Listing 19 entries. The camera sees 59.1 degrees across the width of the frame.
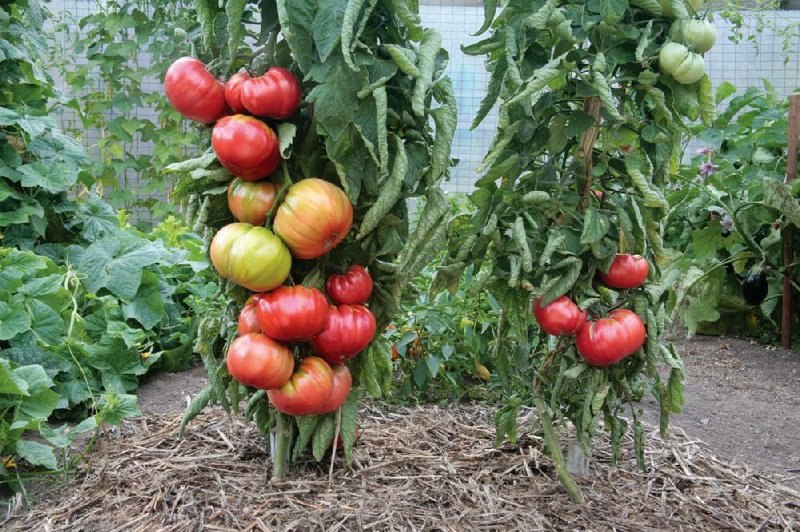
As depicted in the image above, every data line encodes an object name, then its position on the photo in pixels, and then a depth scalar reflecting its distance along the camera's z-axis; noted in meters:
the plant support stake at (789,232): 4.04
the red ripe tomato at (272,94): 1.55
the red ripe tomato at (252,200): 1.63
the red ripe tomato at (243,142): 1.53
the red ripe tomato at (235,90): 1.58
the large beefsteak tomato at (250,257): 1.54
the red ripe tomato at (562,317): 1.79
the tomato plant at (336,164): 1.50
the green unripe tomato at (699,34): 1.64
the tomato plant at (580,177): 1.70
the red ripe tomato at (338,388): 1.74
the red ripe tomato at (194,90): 1.57
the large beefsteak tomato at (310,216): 1.55
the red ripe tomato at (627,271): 1.83
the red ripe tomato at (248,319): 1.68
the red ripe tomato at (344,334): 1.67
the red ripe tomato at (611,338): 1.76
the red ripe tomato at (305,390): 1.64
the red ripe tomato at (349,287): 1.74
